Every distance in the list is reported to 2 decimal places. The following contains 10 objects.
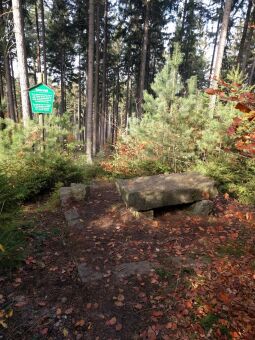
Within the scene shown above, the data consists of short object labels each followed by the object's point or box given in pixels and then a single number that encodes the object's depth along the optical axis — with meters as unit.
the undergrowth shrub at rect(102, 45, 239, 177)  8.50
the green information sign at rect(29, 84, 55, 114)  6.23
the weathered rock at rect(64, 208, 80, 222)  5.45
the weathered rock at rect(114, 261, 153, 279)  3.71
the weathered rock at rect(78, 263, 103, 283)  3.54
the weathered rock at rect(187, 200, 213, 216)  6.05
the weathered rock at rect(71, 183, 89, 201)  6.45
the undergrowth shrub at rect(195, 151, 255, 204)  7.54
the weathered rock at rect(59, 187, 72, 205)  6.22
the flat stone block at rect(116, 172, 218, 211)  5.69
